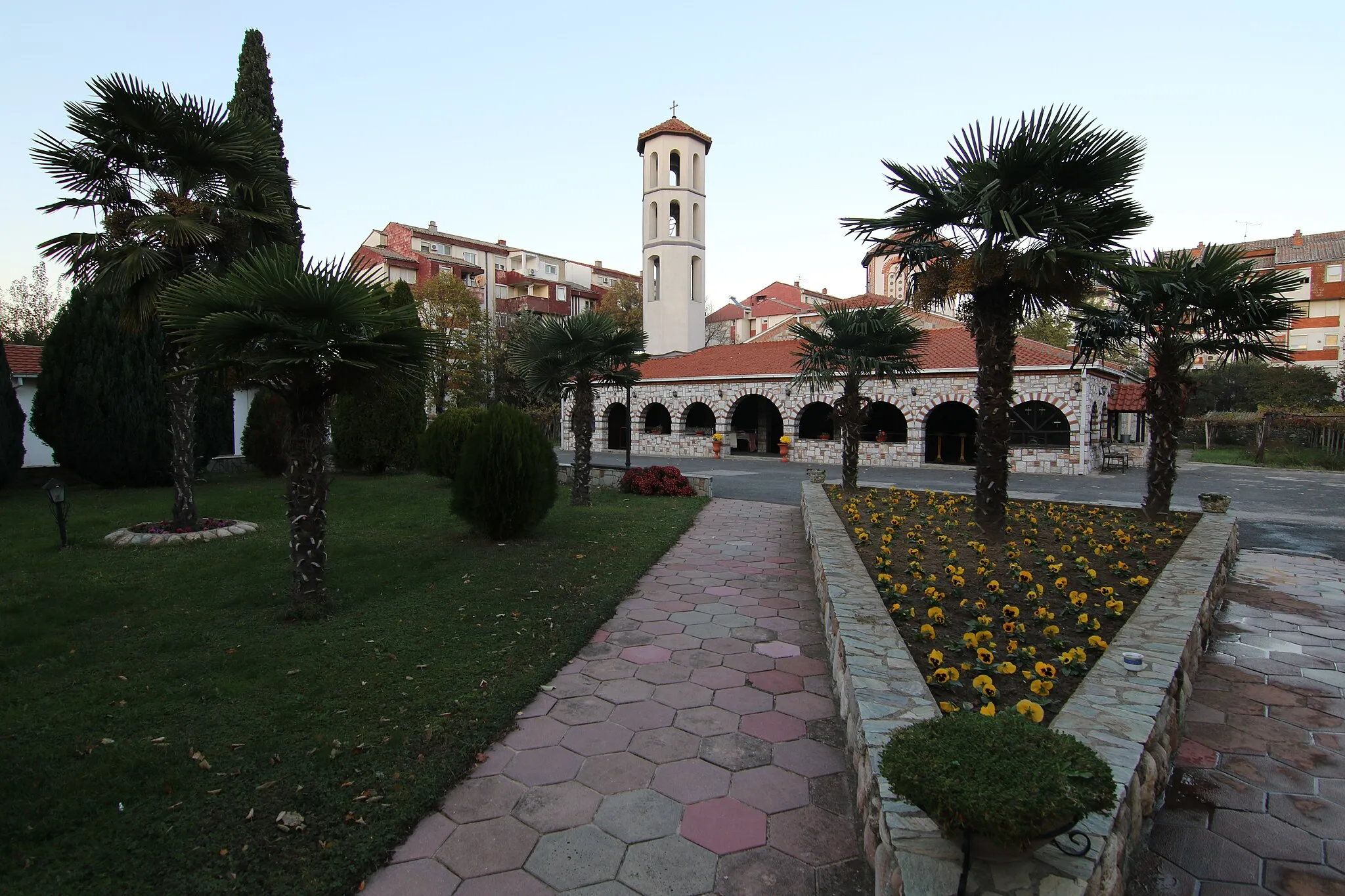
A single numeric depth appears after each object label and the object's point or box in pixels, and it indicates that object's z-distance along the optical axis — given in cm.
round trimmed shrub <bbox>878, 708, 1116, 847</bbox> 172
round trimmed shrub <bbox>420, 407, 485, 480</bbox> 1288
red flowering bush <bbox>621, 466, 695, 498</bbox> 1294
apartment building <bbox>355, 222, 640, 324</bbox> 4381
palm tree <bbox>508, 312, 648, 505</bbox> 1076
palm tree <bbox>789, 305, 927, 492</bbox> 1162
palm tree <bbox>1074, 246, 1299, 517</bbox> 766
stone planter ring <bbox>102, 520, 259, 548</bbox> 750
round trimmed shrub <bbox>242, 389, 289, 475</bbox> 1414
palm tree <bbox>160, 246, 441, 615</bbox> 439
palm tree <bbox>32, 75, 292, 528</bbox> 725
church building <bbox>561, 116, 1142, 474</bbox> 1931
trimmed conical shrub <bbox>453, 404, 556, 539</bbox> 739
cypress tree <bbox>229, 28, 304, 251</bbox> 1412
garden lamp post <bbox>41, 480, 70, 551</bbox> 688
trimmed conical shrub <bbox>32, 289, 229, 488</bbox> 1198
